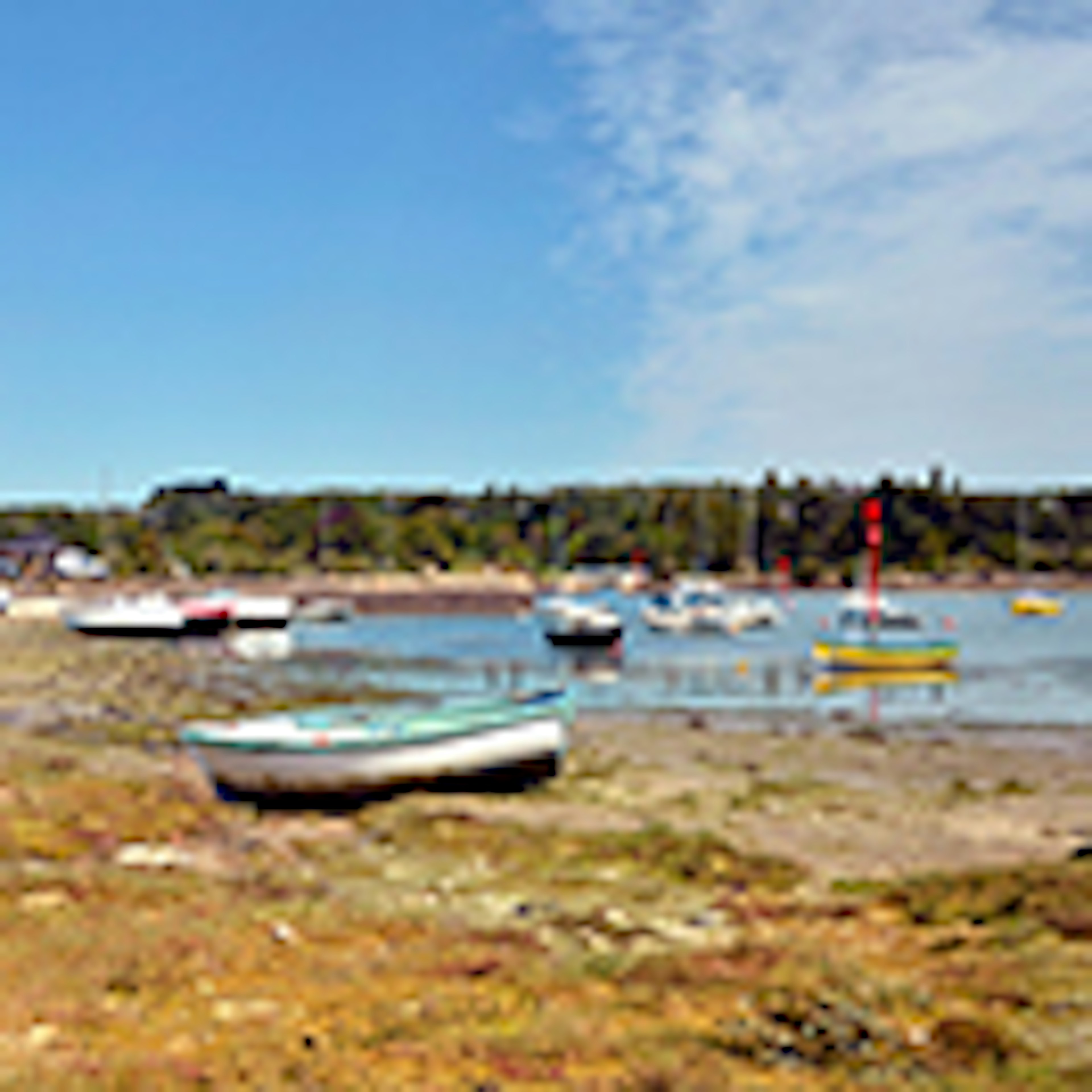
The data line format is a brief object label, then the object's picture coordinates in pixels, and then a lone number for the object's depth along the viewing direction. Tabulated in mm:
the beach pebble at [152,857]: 16062
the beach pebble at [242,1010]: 10414
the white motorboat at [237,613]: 91000
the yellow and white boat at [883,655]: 60188
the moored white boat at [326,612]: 125375
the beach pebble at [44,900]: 13359
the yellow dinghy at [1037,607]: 152875
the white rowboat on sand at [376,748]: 20562
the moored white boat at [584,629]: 76812
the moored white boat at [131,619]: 82312
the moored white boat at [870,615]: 81625
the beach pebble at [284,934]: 12758
